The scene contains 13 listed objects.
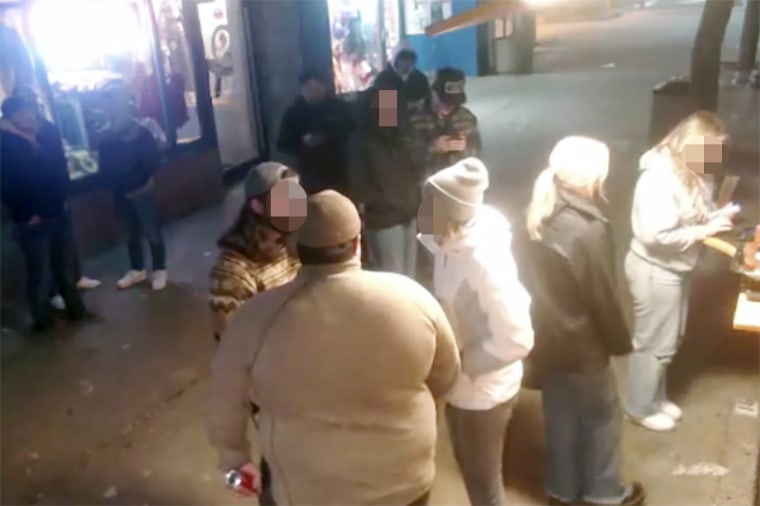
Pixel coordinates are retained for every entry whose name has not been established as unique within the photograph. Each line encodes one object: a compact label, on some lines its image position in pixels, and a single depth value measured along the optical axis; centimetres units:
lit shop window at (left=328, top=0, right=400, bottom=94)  1349
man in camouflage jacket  610
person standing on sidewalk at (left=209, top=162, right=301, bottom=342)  336
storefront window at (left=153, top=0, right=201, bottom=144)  974
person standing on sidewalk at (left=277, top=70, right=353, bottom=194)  658
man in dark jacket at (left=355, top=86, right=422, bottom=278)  564
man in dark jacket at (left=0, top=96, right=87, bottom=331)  630
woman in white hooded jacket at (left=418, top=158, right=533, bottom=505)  327
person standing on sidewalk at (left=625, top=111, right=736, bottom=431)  424
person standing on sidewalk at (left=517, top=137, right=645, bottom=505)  359
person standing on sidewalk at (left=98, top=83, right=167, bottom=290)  723
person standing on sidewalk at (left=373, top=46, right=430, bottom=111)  680
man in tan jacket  256
